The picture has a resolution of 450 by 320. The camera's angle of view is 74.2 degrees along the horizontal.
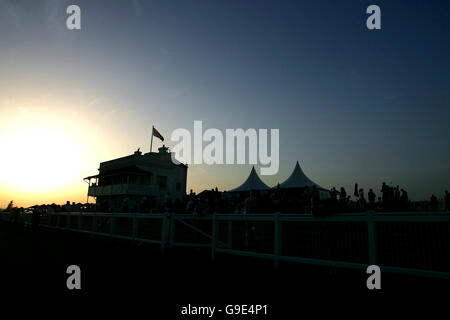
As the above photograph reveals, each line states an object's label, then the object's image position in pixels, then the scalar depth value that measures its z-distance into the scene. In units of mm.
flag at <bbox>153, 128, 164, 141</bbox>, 37994
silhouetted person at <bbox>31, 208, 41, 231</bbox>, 24531
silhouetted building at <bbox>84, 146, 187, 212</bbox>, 34938
